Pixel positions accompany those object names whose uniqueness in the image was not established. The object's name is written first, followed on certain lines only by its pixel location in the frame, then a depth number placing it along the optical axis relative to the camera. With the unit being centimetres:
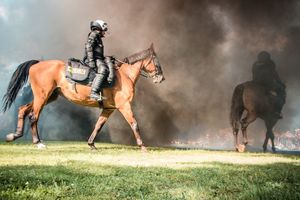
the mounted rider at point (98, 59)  1217
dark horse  1622
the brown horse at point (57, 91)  1256
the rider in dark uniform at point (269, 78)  1587
